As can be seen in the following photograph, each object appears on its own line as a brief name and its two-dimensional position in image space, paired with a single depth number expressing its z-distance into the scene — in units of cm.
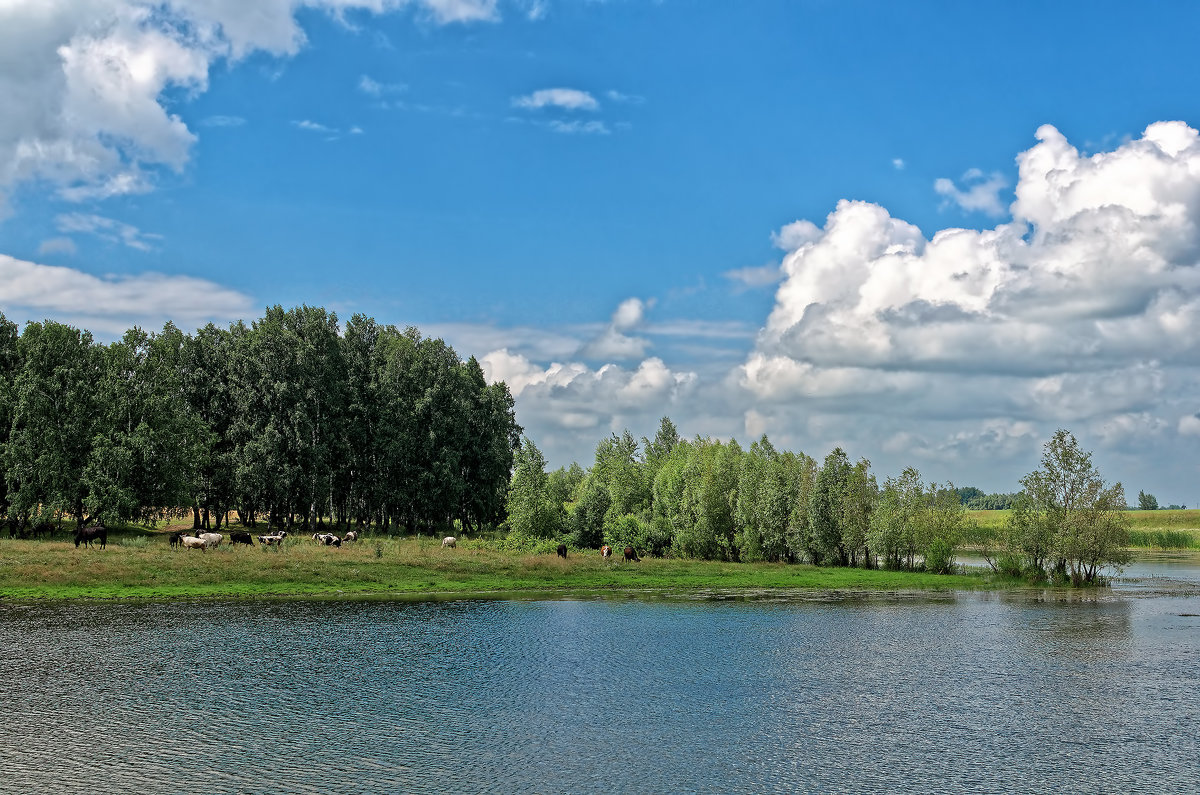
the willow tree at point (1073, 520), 7225
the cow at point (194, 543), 7238
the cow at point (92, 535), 7175
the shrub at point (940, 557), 8162
